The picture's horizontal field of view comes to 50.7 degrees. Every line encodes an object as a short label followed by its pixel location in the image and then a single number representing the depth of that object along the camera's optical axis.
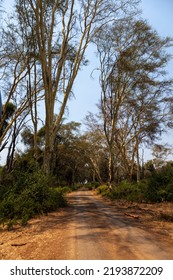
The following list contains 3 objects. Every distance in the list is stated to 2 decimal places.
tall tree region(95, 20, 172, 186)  11.90
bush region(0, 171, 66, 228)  5.51
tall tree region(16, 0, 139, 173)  7.97
